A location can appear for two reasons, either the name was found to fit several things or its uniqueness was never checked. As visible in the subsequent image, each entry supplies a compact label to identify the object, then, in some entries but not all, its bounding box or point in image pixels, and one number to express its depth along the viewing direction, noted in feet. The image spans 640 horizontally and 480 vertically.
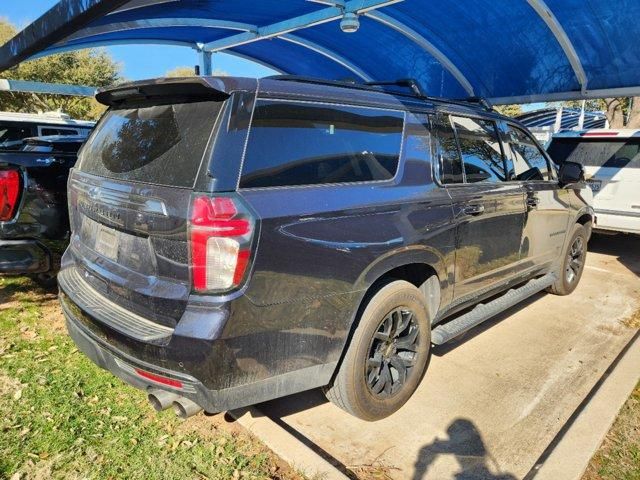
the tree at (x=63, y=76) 86.07
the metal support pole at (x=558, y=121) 48.08
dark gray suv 7.04
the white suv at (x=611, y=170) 22.35
